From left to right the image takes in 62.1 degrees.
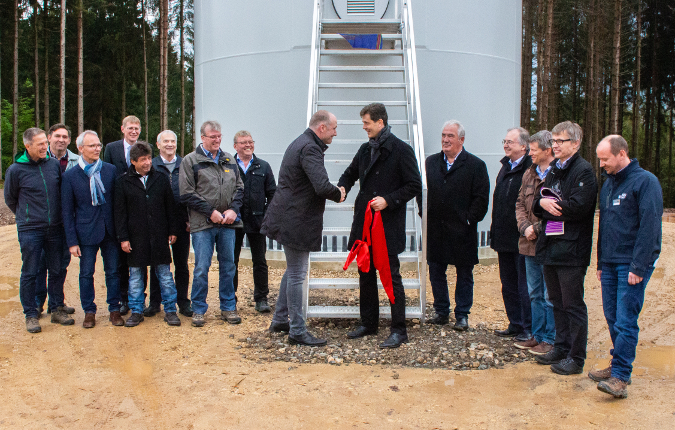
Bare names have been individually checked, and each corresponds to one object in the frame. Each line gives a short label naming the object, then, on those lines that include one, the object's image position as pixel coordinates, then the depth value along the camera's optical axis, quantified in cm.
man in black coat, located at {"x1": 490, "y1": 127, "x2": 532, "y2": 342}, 505
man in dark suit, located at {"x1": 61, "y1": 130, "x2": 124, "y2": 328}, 535
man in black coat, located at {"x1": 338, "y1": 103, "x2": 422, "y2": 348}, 486
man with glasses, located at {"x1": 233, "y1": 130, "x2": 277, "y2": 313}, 601
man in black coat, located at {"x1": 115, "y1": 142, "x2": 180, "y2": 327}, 543
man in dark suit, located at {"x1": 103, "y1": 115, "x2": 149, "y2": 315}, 600
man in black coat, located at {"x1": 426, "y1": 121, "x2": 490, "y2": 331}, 538
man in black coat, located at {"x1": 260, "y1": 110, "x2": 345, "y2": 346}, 469
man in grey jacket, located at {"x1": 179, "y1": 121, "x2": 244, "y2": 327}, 546
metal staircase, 547
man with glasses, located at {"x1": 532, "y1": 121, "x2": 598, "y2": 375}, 409
